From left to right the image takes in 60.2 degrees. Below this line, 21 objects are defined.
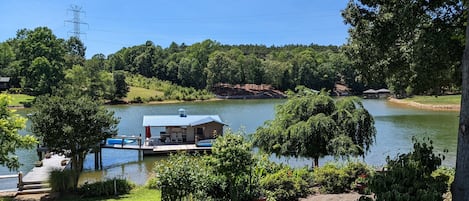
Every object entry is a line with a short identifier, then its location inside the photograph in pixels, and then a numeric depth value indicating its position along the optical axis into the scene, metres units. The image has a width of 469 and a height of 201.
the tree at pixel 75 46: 132.89
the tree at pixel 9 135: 12.66
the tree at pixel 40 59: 75.50
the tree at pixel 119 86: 81.62
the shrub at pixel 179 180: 8.92
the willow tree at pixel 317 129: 16.41
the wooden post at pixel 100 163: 25.51
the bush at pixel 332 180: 11.34
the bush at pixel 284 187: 10.61
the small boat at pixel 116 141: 29.71
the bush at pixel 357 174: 11.18
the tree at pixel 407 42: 8.73
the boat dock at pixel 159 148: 28.08
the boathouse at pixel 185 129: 29.84
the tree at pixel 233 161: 9.36
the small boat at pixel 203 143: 28.56
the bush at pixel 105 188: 15.55
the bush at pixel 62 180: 15.90
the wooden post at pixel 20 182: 16.80
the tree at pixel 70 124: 17.59
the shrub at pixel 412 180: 6.20
